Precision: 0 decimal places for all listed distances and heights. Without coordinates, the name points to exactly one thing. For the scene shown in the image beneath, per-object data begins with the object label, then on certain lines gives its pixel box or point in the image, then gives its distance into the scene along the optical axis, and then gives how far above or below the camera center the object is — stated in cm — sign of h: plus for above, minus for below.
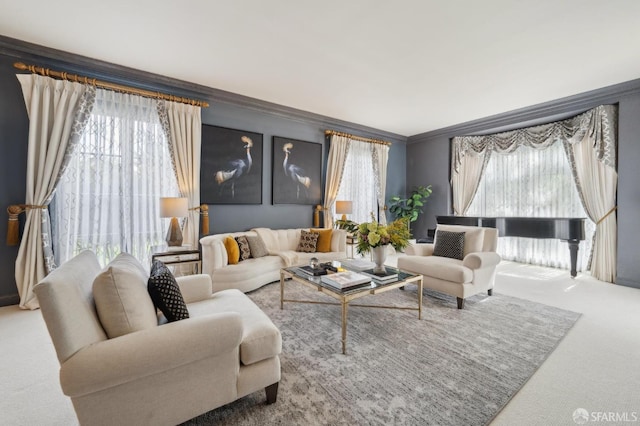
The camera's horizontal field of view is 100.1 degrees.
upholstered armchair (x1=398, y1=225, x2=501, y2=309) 318 -61
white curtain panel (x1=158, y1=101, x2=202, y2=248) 390 +90
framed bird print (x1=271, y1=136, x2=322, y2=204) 503 +80
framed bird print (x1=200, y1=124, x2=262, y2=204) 429 +76
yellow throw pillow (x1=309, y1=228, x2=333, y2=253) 464 -47
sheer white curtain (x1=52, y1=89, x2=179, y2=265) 334 +34
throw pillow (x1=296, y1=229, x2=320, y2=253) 456 -51
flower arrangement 286 -24
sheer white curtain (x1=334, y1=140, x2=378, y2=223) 608 +71
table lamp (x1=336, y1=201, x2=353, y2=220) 538 +12
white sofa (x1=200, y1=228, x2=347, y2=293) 349 -69
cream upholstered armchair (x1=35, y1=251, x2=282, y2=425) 112 -70
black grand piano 425 -20
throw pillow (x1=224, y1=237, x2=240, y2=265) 371 -53
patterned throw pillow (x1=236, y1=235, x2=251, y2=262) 392 -53
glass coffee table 226 -70
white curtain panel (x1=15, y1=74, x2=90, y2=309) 305 +59
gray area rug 160 -117
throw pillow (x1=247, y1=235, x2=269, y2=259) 407 -53
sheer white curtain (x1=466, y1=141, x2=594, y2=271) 500 +40
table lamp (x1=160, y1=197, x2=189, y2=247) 348 -2
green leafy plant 653 +25
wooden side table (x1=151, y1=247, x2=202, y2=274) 351 -64
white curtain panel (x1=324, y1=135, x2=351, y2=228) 563 +81
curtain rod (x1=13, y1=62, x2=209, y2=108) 307 +161
